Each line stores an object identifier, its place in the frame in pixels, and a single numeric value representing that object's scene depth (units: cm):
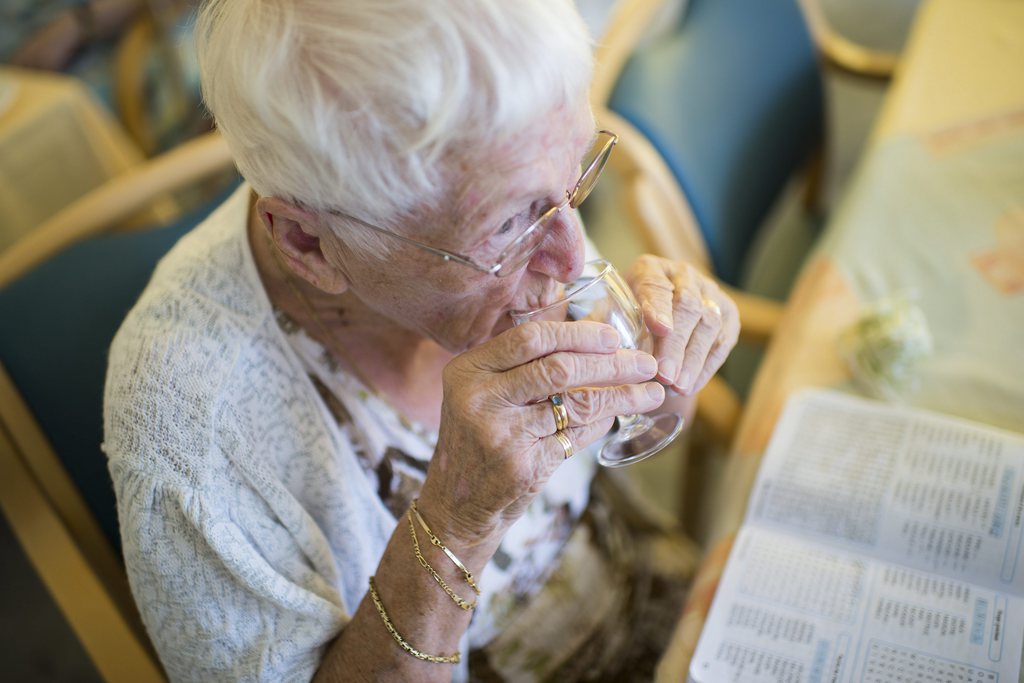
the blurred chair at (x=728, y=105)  155
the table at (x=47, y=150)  226
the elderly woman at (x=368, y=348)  80
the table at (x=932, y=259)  113
